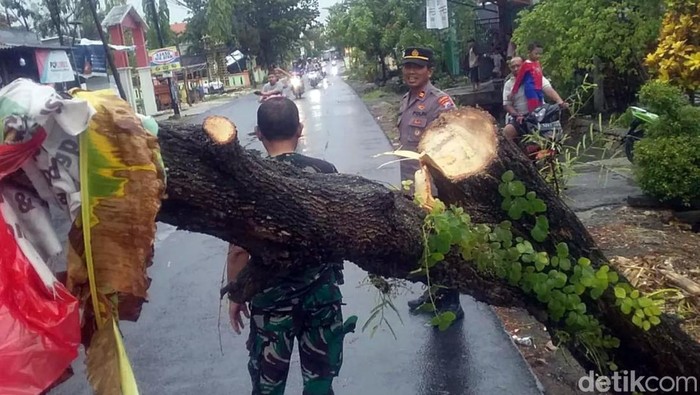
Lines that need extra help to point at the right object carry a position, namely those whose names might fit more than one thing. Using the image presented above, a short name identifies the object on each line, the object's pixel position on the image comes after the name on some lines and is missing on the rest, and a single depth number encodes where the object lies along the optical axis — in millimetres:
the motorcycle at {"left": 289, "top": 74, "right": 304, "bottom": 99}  34600
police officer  4834
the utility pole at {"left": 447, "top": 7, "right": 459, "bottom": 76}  24656
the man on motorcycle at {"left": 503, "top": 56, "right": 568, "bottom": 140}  8570
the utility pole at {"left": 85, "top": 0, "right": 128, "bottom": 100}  22594
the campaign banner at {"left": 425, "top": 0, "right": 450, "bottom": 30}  18875
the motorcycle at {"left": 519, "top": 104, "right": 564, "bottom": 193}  4633
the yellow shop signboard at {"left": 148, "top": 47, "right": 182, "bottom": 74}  32625
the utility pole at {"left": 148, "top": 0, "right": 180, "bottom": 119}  31078
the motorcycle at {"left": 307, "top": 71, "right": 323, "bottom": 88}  49438
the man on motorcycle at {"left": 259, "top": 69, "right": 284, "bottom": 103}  19877
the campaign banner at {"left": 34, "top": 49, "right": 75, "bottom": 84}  23453
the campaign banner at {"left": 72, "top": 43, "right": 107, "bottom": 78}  28422
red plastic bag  1597
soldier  3018
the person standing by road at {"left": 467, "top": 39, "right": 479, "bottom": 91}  23312
